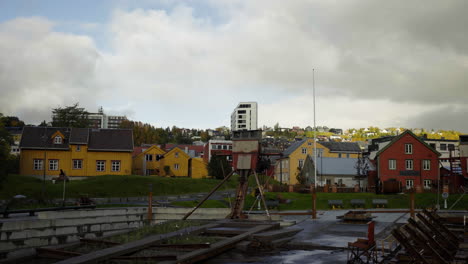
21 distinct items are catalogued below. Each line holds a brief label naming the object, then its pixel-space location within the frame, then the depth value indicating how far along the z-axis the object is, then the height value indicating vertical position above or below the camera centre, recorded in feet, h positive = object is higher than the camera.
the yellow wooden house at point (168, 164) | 245.65 +5.45
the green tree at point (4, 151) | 154.97 +8.25
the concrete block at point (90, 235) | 87.58 -13.22
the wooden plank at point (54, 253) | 60.99 -12.33
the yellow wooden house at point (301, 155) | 224.12 +11.60
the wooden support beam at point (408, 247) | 48.16 -8.57
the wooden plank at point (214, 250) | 56.44 -11.31
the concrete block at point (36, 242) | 72.18 -12.33
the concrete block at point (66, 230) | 79.68 -11.30
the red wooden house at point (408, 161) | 191.83 +6.27
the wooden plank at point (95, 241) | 67.25 -11.38
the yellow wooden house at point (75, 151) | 204.54 +10.78
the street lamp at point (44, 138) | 206.00 +16.72
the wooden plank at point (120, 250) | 53.78 -10.97
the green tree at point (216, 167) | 233.55 +3.60
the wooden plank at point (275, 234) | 72.02 -11.35
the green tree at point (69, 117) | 327.47 +43.73
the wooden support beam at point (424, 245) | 50.39 -8.80
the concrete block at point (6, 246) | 68.18 -12.15
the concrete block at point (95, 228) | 89.35 -11.91
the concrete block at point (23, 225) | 68.80 -9.06
